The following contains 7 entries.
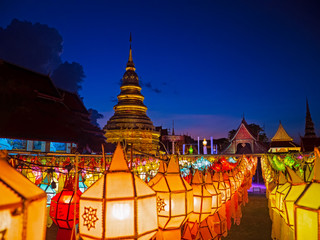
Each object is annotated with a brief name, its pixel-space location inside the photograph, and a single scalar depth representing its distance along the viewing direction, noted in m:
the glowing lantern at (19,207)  1.56
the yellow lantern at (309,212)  2.32
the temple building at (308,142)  27.85
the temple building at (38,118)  15.61
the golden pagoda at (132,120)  29.94
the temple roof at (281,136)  28.27
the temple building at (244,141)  25.95
